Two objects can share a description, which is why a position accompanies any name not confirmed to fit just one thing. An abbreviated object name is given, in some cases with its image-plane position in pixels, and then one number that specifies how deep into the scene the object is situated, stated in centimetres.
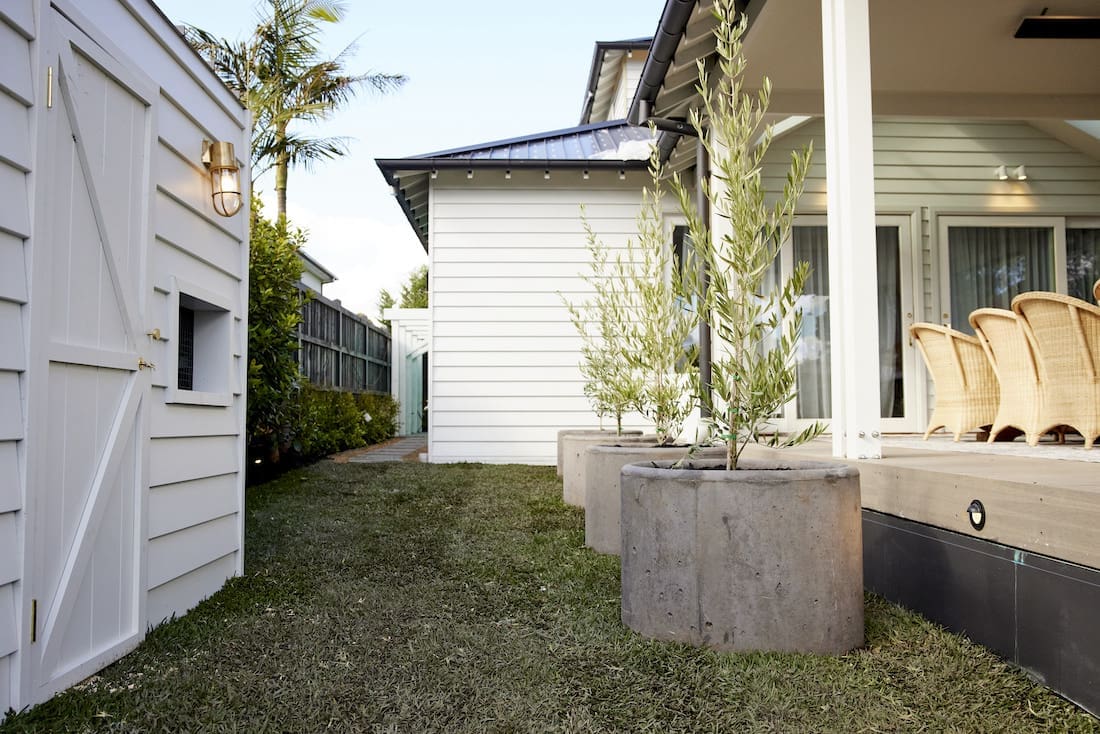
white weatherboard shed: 197
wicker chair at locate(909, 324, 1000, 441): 464
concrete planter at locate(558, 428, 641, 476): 590
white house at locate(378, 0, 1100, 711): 220
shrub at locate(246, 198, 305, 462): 693
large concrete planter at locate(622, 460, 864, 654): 224
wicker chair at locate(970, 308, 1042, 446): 398
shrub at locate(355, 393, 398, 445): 1241
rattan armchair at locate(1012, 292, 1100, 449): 365
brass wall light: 327
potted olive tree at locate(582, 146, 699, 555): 369
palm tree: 1334
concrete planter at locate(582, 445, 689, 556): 368
